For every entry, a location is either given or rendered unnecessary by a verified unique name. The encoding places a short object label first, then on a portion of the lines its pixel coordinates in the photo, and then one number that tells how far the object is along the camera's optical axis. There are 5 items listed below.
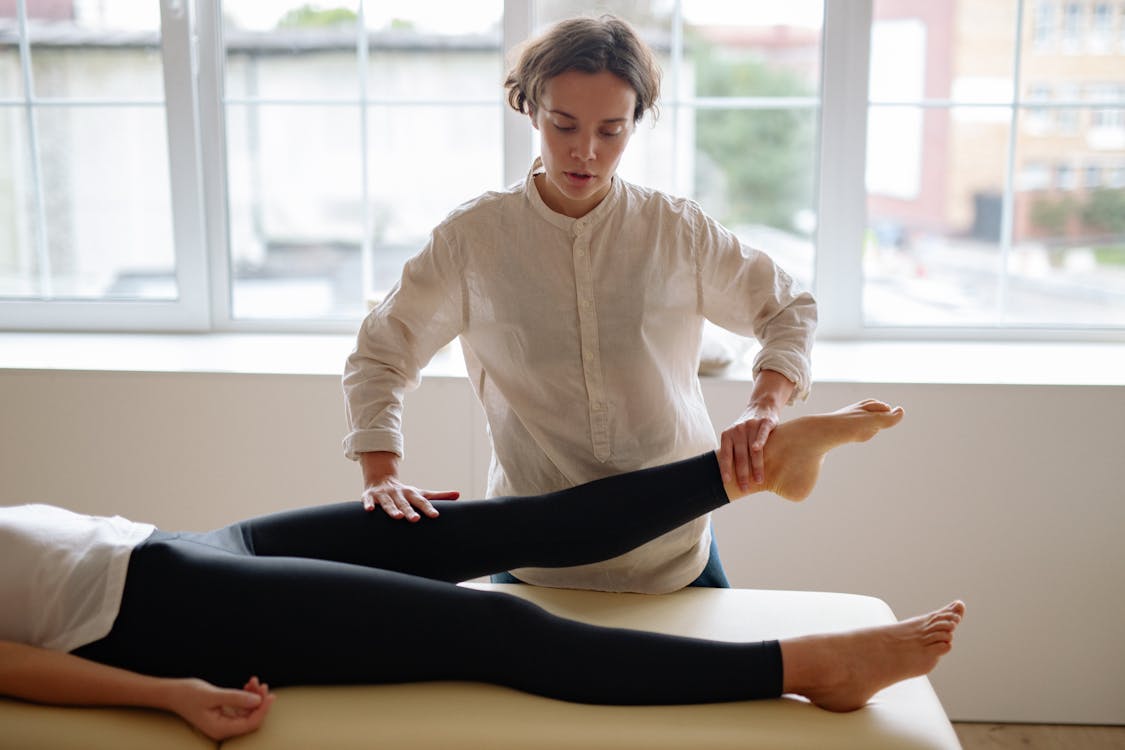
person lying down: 1.55
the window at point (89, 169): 2.95
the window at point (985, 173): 2.79
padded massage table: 1.47
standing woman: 1.72
